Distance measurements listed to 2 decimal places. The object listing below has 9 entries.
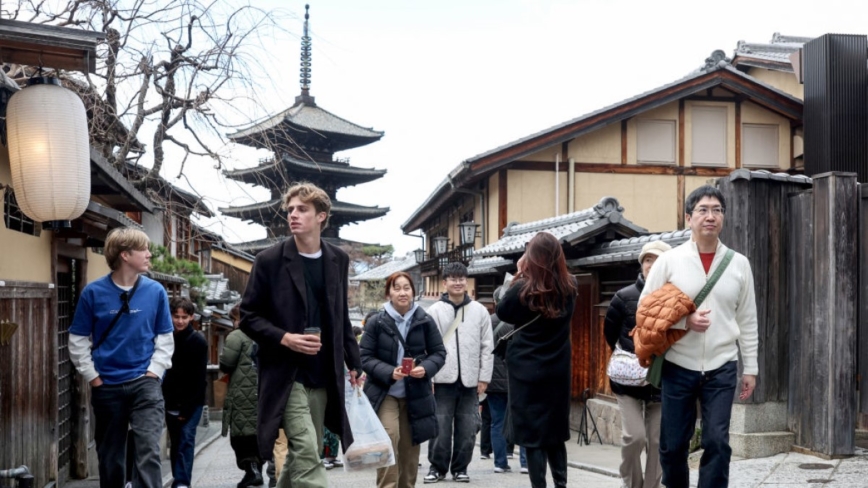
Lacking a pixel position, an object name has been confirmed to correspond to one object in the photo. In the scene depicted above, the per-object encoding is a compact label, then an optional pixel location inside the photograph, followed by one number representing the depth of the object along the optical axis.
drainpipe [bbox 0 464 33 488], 4.91
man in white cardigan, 4.99
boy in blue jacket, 5.66
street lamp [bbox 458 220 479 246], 20.83
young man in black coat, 4.76
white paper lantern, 5.79
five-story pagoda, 44.88
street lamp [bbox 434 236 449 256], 26.54
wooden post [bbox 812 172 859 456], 7.19
